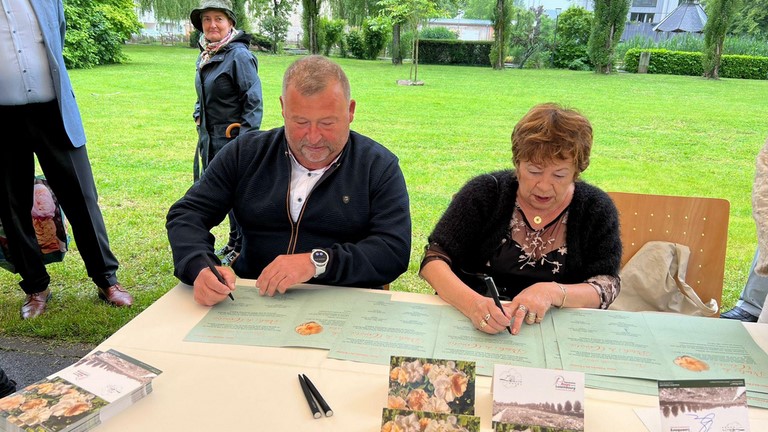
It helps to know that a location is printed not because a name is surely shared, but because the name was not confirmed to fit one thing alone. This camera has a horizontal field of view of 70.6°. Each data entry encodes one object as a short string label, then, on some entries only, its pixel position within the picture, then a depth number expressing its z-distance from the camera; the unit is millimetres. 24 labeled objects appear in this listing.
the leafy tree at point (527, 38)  20922
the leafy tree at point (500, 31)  17577
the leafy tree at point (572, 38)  20000
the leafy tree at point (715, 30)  13438
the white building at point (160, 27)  20130
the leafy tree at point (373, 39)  20497
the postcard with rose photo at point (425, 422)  938
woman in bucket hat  3328
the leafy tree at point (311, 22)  18297
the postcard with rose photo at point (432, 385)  1011
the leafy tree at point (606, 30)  16062
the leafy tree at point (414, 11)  14292
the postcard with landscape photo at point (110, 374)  1023
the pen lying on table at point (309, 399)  1022
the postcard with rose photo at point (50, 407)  926
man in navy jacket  1676
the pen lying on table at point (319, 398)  1024
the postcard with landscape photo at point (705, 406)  945
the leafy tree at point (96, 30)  14755
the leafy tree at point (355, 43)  21547
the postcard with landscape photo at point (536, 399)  968
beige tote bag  2043
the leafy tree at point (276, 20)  22594
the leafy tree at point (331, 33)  20906
